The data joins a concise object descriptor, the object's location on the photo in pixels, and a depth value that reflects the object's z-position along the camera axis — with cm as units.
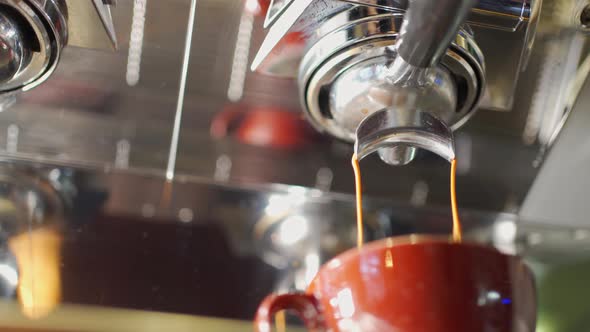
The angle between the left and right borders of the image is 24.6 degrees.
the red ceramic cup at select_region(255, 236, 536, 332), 47
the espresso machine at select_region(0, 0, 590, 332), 54
